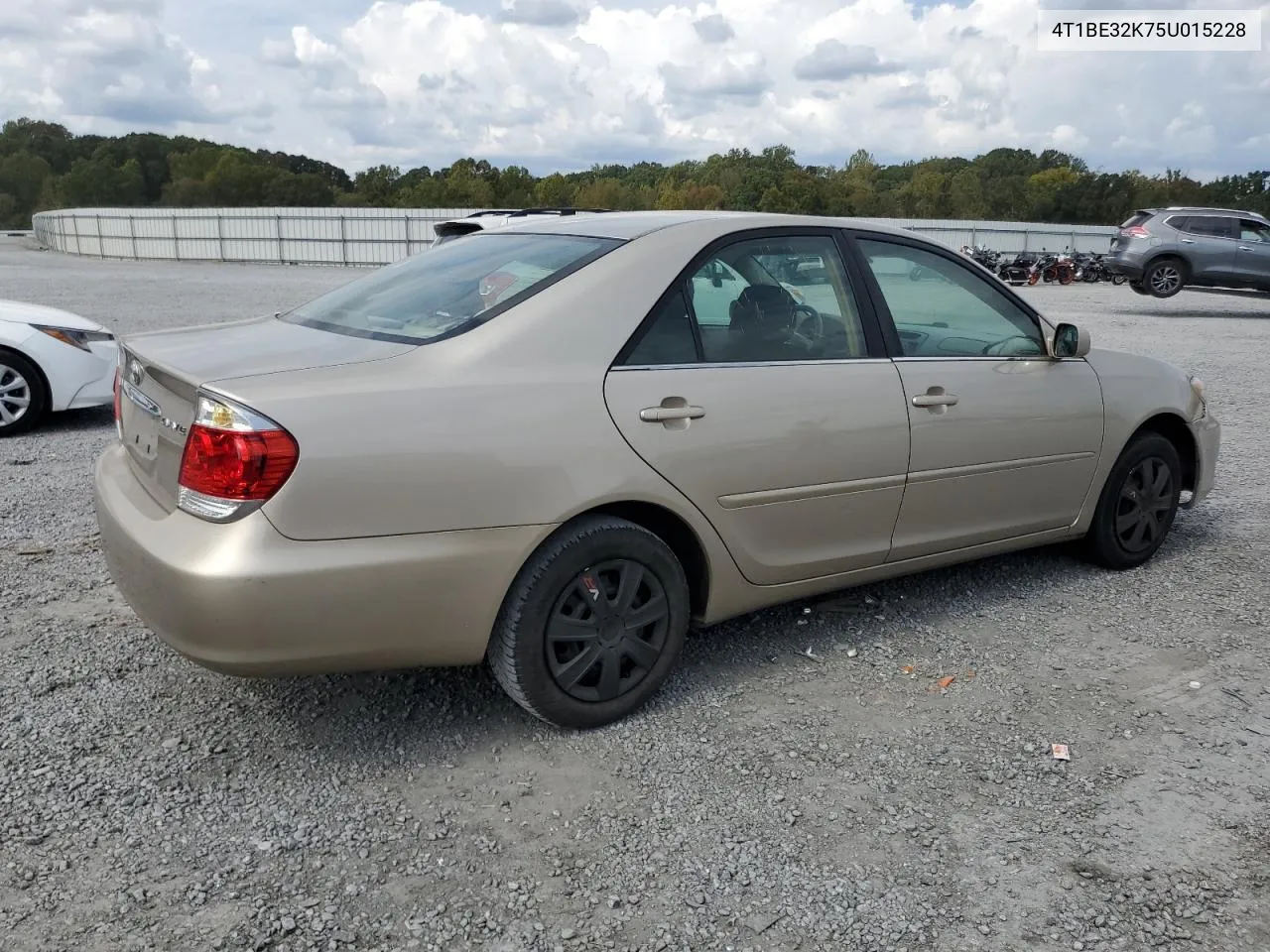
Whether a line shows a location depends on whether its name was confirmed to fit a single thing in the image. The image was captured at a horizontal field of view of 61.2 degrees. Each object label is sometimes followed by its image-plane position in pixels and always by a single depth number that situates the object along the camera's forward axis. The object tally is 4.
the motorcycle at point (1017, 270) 30.83
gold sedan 2.84
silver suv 19.84
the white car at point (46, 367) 7.38
